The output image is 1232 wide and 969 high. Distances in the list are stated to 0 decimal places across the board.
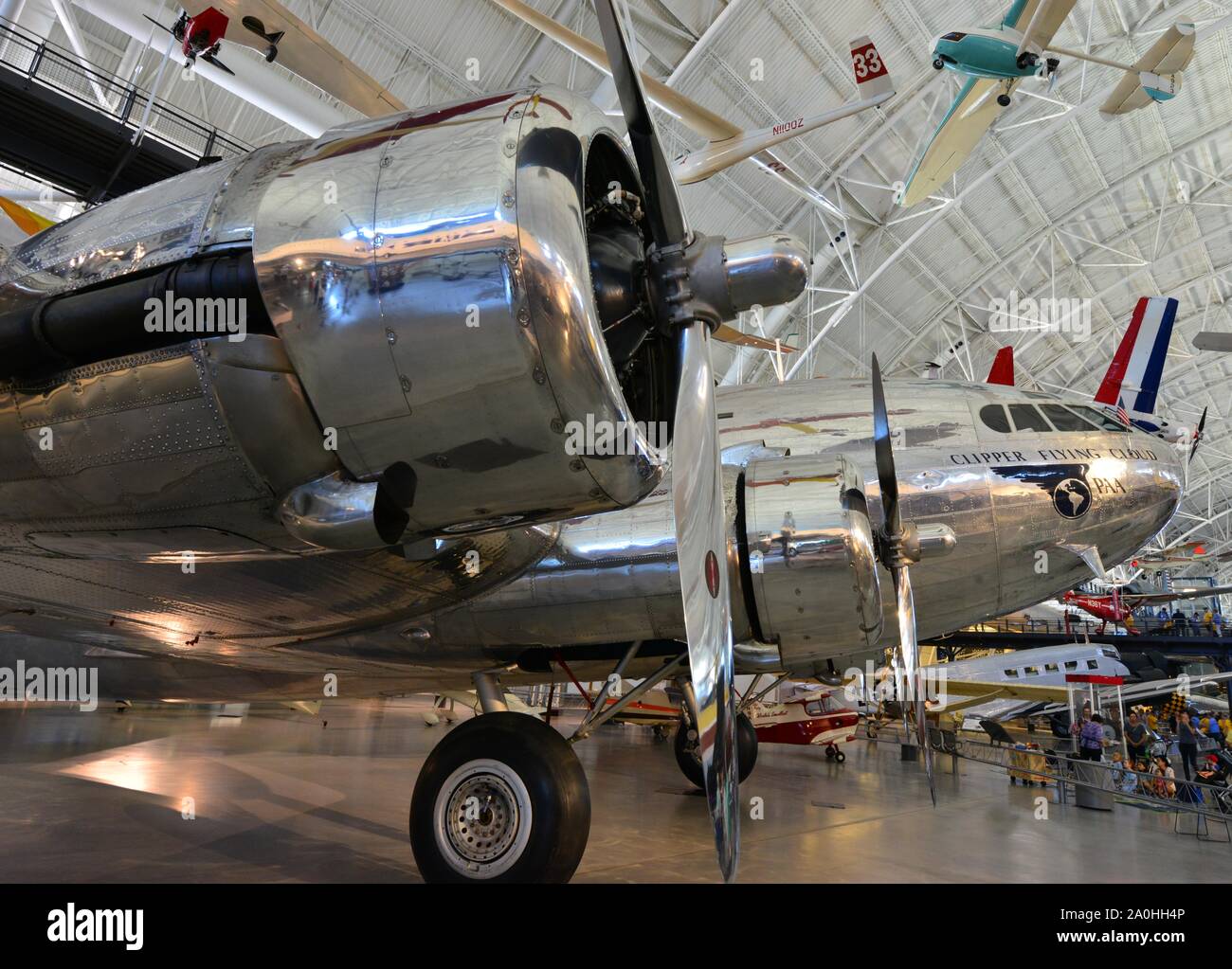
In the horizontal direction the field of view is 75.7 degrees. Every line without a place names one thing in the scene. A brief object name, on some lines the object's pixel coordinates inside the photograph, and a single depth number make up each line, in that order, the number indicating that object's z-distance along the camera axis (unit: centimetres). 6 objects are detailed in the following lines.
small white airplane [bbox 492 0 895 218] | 1345
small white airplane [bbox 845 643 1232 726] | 2153
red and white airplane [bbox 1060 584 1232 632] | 3094
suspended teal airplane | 1545
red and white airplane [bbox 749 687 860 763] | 1630
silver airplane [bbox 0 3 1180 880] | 260
